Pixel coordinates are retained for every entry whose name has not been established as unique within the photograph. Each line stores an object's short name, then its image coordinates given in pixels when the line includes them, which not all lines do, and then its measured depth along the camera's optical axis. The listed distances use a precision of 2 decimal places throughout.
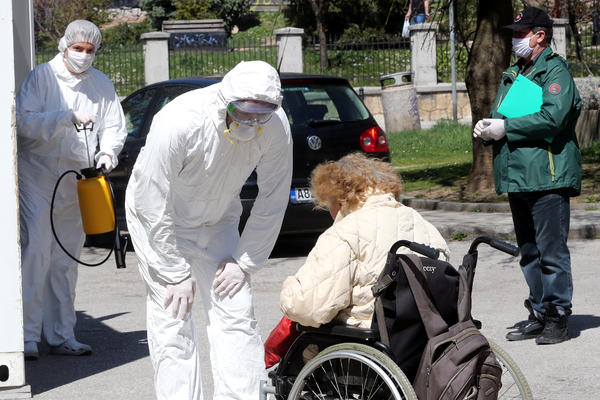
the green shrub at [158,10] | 43.97
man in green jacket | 6.46
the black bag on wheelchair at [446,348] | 4.05
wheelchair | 4.09
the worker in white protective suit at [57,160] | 6.46
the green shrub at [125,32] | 43.08
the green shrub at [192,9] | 40.78
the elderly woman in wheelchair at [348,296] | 4.22
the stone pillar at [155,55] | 27.67
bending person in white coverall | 4.31
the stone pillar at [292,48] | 27.83
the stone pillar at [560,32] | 27.52
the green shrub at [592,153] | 15.10
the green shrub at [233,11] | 44.56
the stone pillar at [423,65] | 27.11
